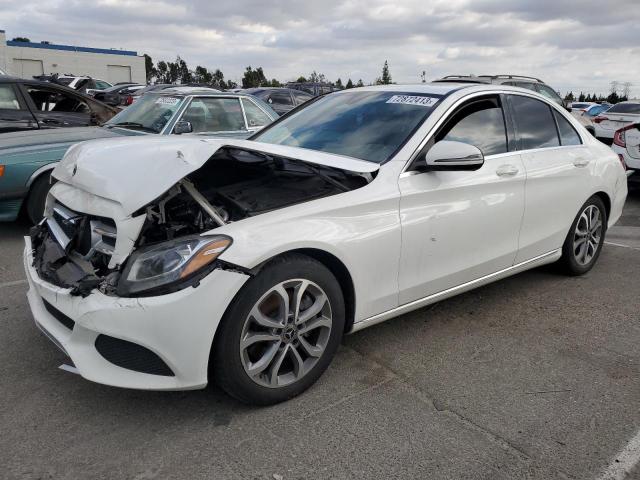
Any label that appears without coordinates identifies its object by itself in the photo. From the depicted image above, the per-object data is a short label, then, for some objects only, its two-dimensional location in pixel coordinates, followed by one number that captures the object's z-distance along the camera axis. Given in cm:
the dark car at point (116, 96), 1761
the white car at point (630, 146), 870
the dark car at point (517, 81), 1127
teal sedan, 558
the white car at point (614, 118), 1301
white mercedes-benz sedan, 251
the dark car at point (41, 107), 741
